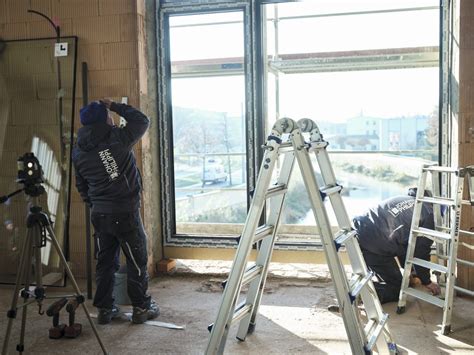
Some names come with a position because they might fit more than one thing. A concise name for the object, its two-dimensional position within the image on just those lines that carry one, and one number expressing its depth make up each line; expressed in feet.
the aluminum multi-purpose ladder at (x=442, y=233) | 9.97
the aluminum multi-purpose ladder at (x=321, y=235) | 7.43
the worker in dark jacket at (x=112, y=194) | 10.11
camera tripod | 8.35
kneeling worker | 11.25
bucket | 11.73
